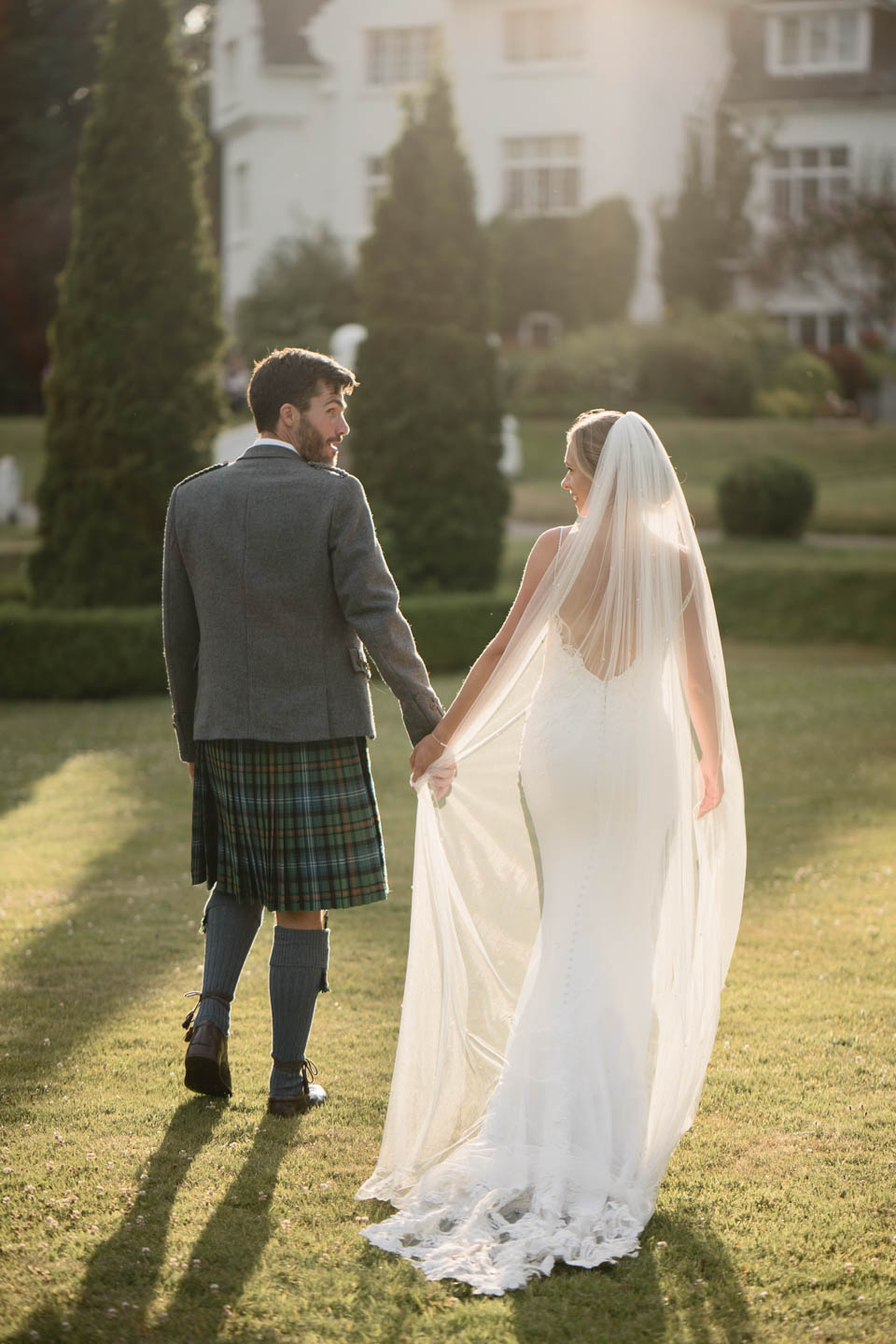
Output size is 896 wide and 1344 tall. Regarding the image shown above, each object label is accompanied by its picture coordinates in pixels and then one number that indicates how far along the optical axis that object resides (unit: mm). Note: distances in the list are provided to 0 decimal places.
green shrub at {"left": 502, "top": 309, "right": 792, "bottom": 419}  27828
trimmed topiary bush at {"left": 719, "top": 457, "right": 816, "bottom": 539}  19328
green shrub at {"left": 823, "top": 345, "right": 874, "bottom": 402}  30531
